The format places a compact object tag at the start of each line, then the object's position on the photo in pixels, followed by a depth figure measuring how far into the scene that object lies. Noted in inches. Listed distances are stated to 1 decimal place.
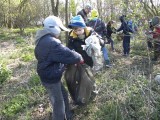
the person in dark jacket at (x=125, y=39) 180.2
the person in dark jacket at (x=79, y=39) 99.4
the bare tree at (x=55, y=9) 179.2
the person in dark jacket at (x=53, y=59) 84.0
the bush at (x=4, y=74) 141.9
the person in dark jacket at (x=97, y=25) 152.4
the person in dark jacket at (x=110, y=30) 199.7
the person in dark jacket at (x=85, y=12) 155.5
